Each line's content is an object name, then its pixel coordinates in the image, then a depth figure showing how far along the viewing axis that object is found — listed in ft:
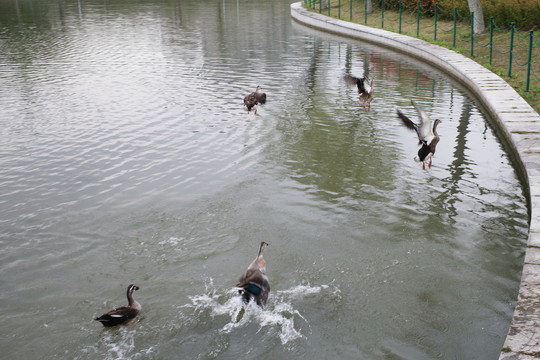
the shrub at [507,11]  73.20
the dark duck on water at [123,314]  19.51
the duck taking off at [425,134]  30.78
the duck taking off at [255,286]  19.80
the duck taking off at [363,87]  43.62
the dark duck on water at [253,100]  44.42
